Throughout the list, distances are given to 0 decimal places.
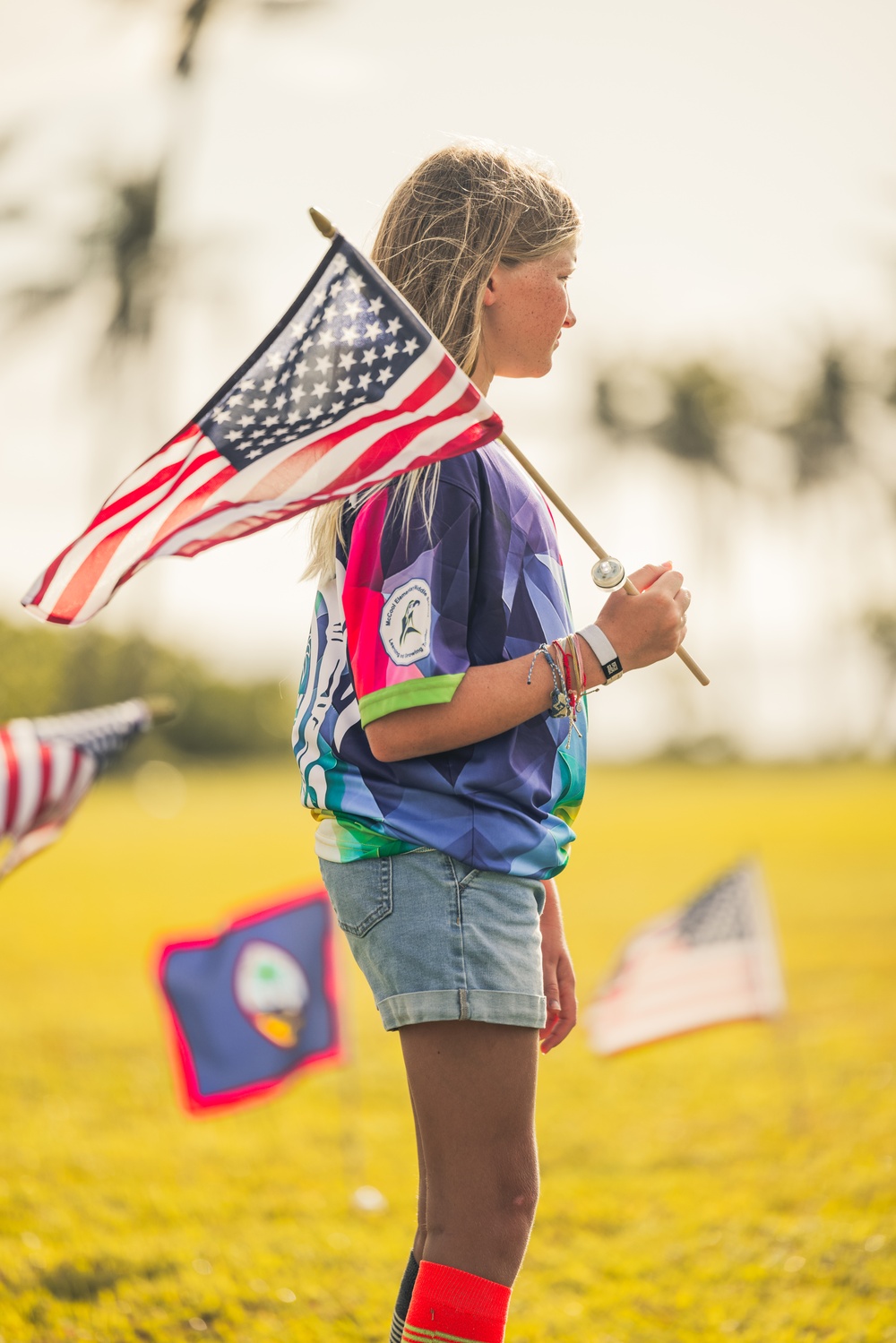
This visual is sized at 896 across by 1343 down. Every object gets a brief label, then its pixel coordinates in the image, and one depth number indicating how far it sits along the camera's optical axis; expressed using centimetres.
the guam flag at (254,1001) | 826
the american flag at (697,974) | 881
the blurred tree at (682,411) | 7131
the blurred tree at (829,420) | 6825
